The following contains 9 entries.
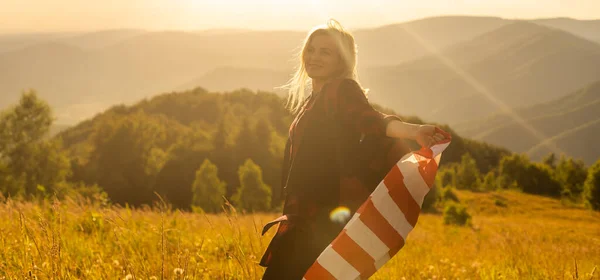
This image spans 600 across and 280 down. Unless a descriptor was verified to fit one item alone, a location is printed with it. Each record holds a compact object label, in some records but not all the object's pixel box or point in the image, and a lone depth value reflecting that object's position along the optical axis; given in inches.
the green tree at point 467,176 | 3147.1
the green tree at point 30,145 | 1620.3
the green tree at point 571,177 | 2677.2
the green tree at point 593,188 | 2043.6
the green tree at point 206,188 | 1748.3
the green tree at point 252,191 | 1748.3
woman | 100.3
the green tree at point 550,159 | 3894.9
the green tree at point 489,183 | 3038.9
